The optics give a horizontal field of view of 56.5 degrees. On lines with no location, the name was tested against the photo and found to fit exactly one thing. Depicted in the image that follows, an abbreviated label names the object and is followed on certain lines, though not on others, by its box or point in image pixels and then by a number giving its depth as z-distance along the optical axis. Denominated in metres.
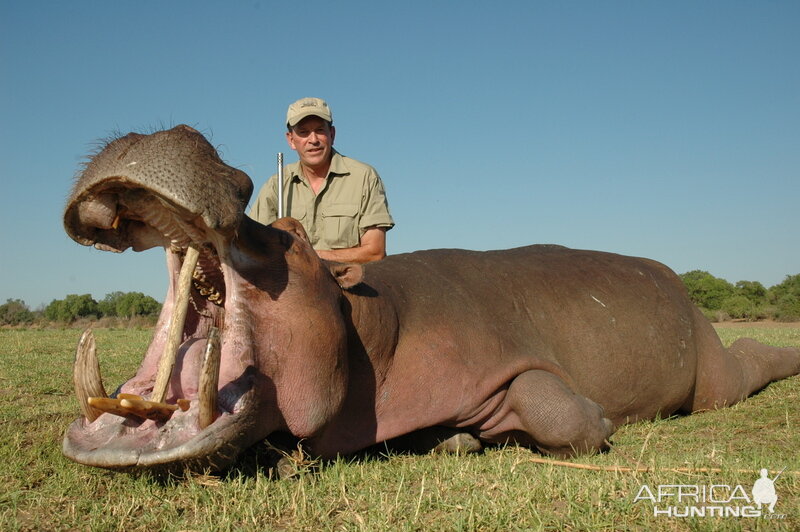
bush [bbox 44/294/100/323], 28.18
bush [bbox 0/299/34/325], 18.95
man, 5.97
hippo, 2.57
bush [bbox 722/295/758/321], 24.28
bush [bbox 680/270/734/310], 28.30
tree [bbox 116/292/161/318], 28.39
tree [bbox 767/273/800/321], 23.05
